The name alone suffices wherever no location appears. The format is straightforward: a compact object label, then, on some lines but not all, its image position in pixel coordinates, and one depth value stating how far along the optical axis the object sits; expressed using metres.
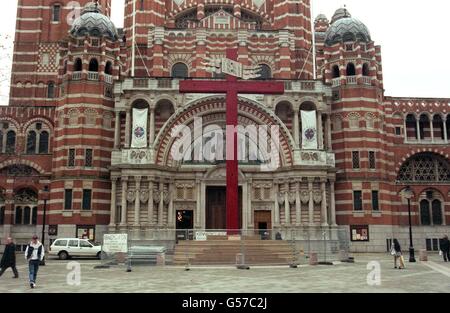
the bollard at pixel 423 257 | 30.95
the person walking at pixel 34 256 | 17.00
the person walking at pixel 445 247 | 30.25
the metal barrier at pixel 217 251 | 25.39
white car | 34.09
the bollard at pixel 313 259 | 27.33
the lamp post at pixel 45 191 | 35.66
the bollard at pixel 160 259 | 26.11
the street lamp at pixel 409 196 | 30.41
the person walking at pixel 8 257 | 18.98
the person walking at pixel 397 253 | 24.70
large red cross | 27.45
